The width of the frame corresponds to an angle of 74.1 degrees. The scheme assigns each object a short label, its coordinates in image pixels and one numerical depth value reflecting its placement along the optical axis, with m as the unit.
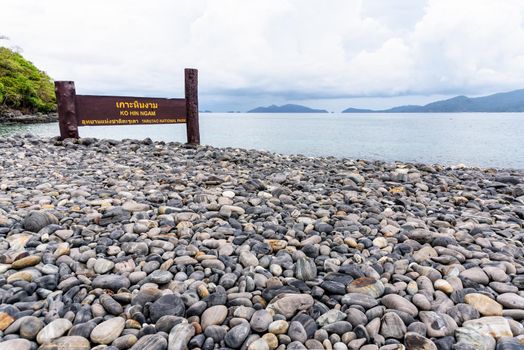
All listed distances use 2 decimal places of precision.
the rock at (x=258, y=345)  2.13
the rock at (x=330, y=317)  2.38
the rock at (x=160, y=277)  2.74
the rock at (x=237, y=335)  2.18
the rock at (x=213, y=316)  2.35
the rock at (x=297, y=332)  2.24
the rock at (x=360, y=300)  2.55
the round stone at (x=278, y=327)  2.28
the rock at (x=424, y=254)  3.26
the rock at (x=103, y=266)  2.89
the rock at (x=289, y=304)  2.46
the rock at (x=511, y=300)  2.57
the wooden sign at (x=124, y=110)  9.13
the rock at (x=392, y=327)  2.28
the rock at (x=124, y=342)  2.12
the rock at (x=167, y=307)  2.39
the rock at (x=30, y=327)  2.17
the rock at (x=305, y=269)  2.92
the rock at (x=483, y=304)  2.50
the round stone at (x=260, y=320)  2.30
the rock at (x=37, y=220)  3.53
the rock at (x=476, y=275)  2.90
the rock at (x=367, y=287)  2.69
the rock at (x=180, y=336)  2.13
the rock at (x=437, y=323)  2.29
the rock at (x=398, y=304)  2.48
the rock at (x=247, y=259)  3.07
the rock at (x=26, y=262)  2.84
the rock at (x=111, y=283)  2.67
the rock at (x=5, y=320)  2.22
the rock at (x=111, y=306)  2.41
